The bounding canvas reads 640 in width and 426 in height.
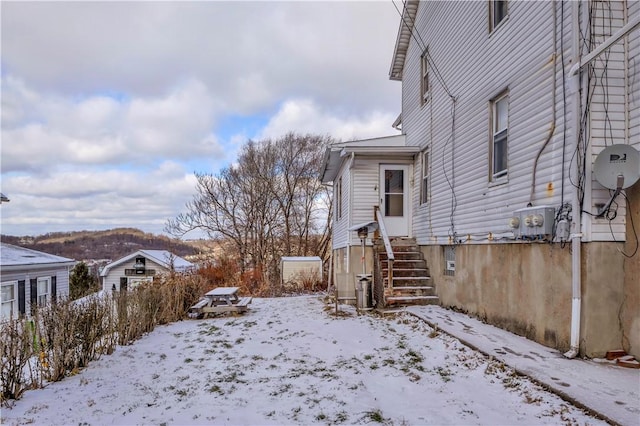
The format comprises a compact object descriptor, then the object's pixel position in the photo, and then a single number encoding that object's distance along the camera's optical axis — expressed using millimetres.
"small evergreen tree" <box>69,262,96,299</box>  25891
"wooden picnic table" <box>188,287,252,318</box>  8992
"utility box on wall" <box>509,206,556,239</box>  5023
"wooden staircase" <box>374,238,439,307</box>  8555
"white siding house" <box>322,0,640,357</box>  4492
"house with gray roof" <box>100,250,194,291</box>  25250
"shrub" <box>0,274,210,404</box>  3969
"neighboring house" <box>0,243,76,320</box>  16281
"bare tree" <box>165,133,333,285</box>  22578
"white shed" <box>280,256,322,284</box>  16219
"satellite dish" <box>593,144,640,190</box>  4133
